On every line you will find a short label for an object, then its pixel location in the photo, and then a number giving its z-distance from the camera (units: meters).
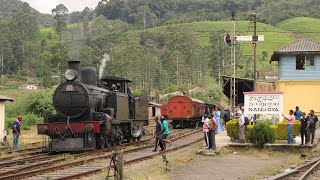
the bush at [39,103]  48.56
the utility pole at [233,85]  35.28
